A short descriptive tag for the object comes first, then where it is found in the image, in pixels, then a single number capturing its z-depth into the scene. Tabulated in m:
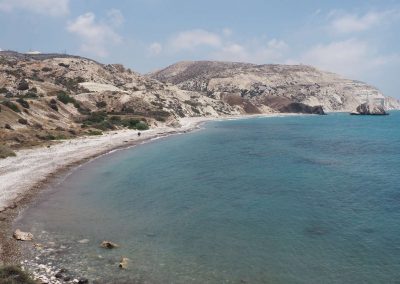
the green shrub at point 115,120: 100.36
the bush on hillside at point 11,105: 74.61
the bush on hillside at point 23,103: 79.78
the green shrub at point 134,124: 102.12
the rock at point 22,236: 24.30
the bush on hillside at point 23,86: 105.62
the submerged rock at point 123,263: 20.97
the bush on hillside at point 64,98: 102.68
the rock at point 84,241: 24.50
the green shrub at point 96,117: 95.81
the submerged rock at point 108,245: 23.74
